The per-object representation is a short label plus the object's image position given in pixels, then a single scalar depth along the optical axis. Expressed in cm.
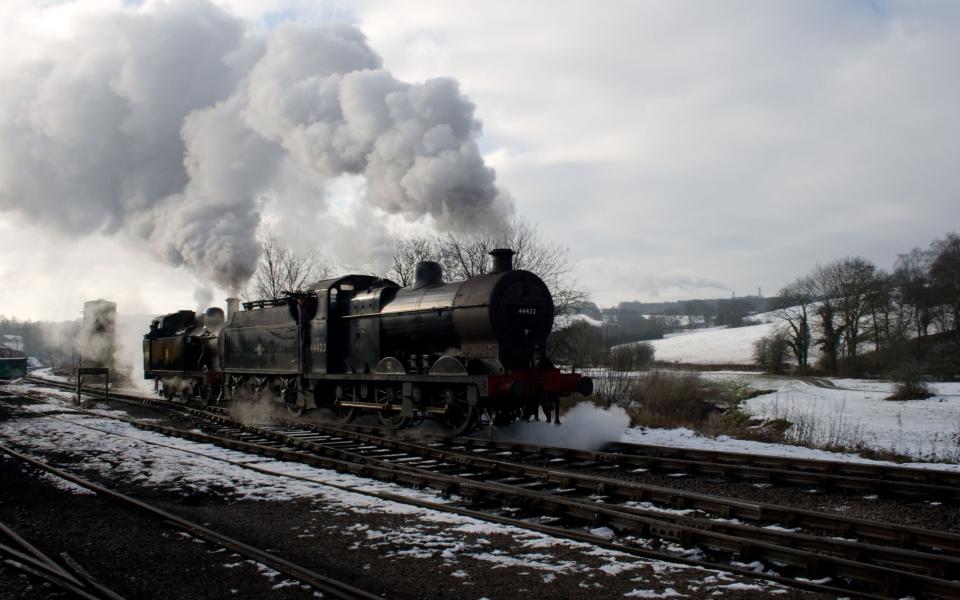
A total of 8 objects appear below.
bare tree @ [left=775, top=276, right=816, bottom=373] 4759
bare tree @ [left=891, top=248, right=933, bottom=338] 4450
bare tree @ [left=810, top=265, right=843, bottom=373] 4622
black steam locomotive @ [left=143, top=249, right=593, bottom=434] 1225
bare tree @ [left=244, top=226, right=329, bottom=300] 4166
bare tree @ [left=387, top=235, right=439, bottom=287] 3203
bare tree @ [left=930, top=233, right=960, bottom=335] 4325
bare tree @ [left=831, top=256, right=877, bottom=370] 4544
